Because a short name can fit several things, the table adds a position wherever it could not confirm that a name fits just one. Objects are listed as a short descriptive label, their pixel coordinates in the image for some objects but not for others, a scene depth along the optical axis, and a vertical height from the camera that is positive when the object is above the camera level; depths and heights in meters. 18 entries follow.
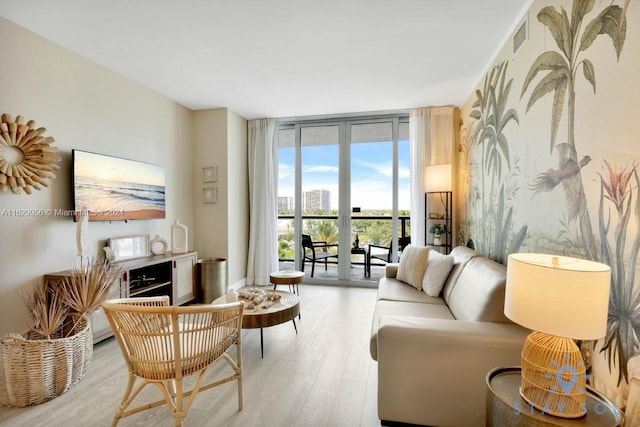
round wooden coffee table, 2.43 -0.77
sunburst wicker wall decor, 2.29 +0.46
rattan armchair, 1.49 -0.64
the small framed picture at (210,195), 4.47 +0.29
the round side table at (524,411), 1.12 -0.73
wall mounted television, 2.82 +0.29
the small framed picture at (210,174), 4.47 +0.59
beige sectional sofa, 1.61 -0.77
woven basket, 1.90 -0.95
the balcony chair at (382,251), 4.71 -0.56
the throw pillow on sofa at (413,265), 3.13 -0.52
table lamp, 1.08 -0.38
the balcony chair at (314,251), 4.91 -0.57
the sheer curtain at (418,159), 4.41 +0.78
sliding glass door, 4.75 +0.34
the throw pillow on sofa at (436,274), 2.86 -0.56
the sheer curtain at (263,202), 4.89 +0.20
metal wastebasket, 3.98 -0.82
